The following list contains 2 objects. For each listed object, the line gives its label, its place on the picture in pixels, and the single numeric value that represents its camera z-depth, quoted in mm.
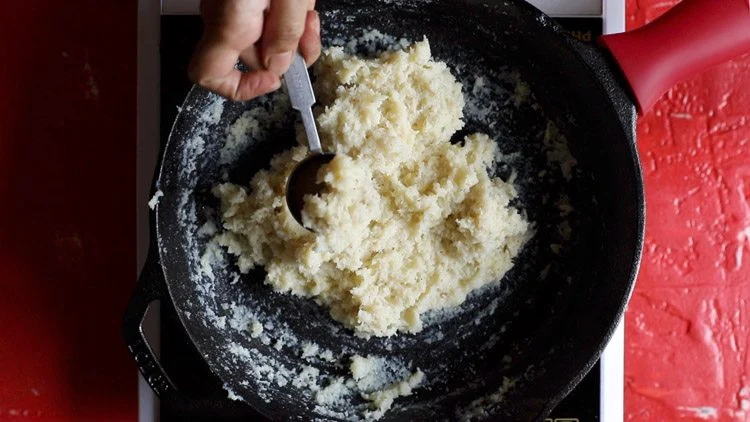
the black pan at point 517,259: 898
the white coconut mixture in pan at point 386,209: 864
